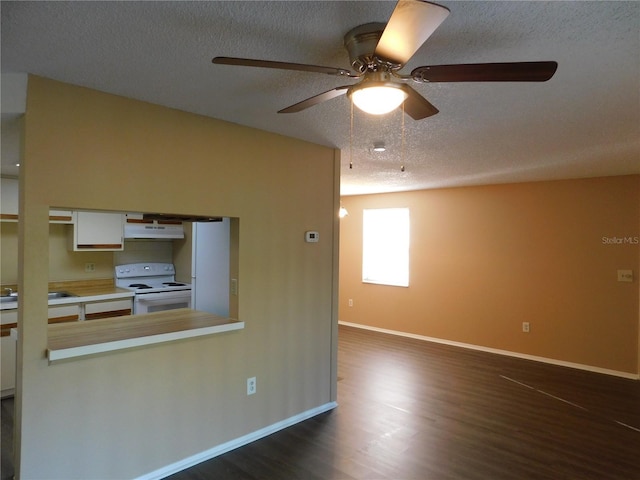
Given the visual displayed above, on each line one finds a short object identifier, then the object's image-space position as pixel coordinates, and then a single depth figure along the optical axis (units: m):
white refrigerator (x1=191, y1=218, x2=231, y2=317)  3.27
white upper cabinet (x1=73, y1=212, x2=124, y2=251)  4.34
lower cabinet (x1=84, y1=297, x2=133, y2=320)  4.08
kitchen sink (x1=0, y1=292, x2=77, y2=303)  3.74
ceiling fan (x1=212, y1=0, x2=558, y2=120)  1.18
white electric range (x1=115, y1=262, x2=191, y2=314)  4.42
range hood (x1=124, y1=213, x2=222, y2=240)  4.75
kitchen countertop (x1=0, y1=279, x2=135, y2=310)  3.87
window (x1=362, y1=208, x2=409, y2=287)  6.48
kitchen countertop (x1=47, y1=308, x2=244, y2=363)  2.19
